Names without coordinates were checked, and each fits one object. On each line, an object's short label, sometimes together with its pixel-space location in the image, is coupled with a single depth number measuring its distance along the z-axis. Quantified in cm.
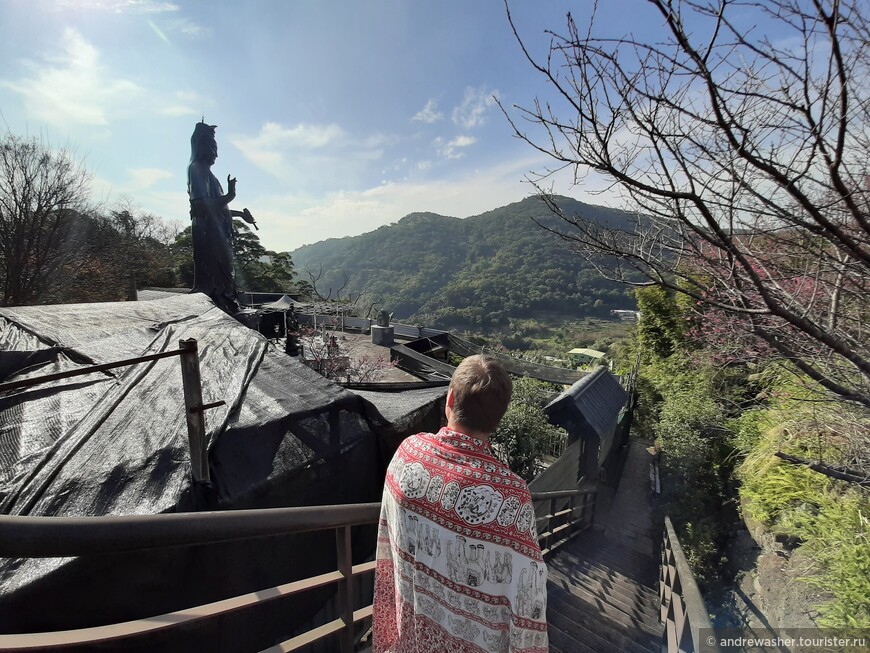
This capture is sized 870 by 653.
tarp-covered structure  154
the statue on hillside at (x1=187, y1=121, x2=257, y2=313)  864
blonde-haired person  99
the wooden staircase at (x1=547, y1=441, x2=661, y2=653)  339
